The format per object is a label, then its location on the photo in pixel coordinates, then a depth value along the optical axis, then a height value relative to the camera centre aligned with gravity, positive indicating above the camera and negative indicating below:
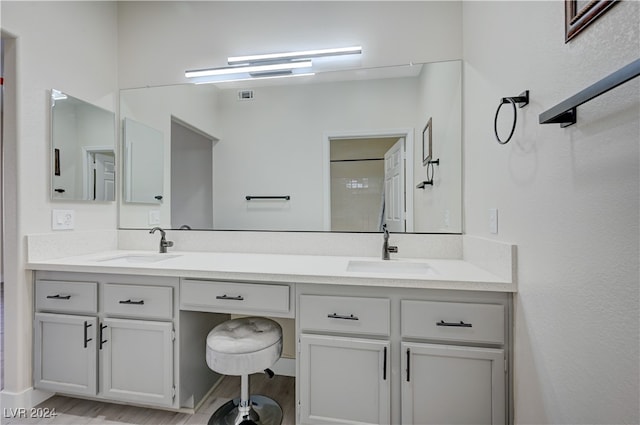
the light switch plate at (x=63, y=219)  1.82 -0.05
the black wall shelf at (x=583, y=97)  0.56 +0.27
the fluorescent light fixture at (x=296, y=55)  1.98 +1.08
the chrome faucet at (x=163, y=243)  2.12 -0.23
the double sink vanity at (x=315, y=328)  1.29 -0.58
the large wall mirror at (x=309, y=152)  1.92 +0.42
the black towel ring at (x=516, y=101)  1.10 +0.42
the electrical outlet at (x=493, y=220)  1.38 -0.04
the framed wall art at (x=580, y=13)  0.74 +0.53
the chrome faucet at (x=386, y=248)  1.80 -0.22
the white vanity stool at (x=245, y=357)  1.34 -0.67
